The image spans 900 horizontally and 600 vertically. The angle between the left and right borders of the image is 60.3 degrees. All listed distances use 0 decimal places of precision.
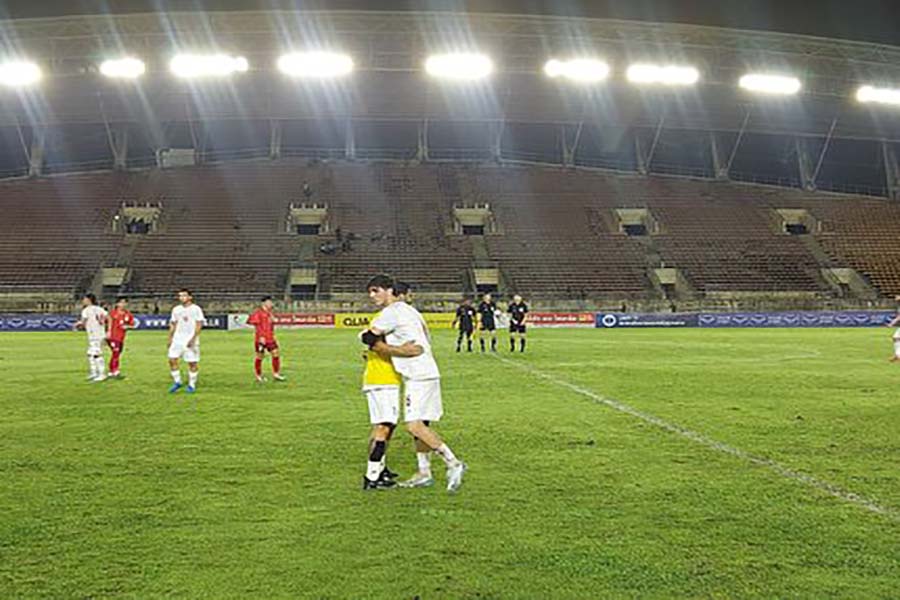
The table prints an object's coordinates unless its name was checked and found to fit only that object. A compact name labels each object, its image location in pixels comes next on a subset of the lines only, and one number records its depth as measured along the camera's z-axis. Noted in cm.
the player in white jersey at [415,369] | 729
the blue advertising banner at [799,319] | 4203
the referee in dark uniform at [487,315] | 2486
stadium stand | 4681
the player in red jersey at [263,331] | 1661
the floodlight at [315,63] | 4681
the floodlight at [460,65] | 4688
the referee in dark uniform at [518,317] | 2497
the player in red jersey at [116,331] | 1796
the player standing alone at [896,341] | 2061
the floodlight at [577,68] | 4725
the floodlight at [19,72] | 4659
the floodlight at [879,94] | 5047
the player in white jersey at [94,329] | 1725
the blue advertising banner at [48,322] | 4000
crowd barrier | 4175
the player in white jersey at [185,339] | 1519
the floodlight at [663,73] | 4762
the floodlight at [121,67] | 4656
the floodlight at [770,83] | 4916
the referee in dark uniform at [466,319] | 2508
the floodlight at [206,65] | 4619
